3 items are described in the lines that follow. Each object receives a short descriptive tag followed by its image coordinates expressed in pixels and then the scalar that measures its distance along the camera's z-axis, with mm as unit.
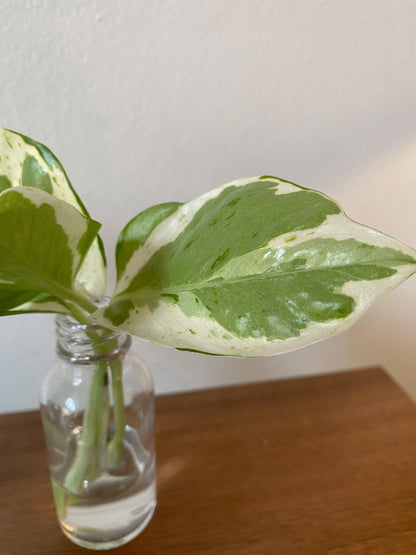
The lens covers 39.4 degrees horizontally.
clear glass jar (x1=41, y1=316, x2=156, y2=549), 433
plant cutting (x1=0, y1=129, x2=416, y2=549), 294
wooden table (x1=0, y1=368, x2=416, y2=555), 504
